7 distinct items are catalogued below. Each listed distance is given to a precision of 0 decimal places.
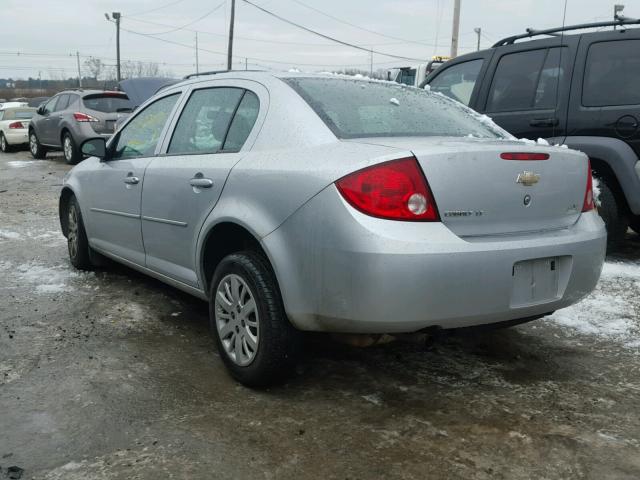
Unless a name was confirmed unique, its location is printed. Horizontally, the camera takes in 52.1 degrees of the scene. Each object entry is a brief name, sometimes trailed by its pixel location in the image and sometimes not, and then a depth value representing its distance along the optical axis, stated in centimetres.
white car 1841
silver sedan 266
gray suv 1373
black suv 527
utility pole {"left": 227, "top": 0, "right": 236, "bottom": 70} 3358
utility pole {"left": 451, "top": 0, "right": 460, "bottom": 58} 2639
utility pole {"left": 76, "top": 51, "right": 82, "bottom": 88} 7976
